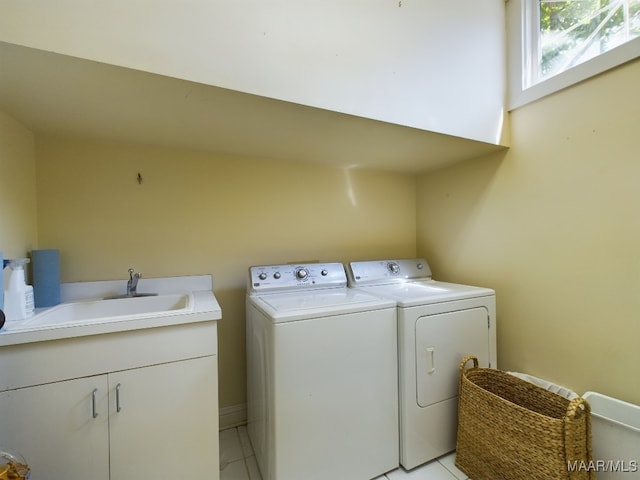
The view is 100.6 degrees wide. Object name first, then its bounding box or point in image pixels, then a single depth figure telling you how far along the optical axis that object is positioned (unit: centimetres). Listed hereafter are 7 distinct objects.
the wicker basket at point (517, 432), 110
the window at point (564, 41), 127
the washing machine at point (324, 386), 121
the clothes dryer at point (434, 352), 143
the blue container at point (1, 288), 102
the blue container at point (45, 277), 132
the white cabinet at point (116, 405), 95
